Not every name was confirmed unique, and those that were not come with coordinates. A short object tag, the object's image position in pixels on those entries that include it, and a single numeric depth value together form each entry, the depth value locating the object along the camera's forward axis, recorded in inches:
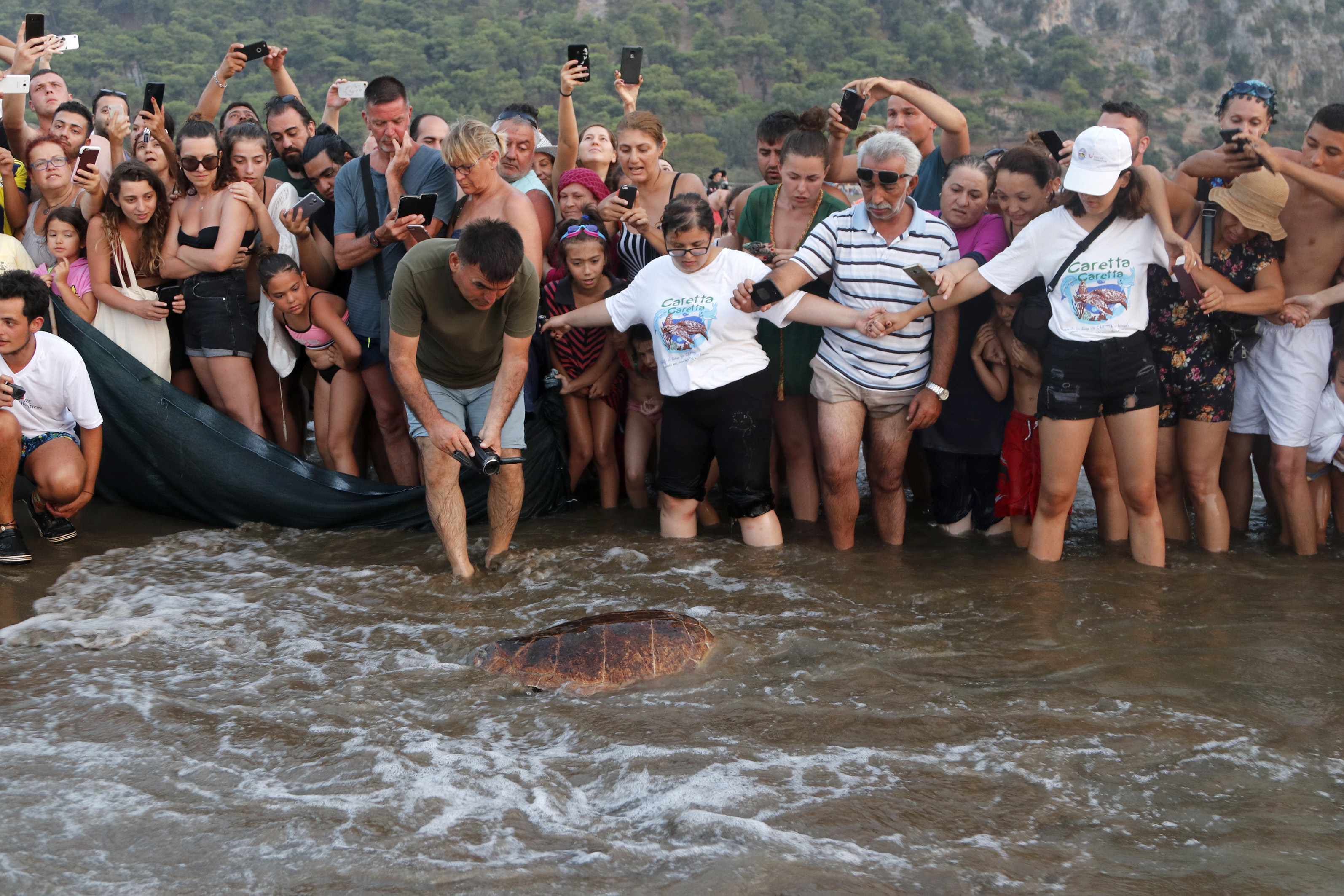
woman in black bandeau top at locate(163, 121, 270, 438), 206.1
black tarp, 204.4
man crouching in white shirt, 187.5
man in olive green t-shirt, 167.3
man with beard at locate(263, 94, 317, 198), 240.7
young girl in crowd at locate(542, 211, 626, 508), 204.1
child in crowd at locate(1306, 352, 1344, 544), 187.2
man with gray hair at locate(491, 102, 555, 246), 230.2
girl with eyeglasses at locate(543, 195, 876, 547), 186.1
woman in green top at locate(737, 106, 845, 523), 190.9
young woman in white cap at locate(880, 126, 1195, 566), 167.8
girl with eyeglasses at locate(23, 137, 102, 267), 217.3
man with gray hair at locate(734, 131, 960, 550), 180.2
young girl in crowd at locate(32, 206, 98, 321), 209.6
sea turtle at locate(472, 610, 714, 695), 138.5
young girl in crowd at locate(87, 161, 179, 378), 205.0
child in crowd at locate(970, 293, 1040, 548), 188.9
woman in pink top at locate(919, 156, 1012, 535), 191.5
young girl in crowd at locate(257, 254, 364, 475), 205.0
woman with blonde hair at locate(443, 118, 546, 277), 187.8
